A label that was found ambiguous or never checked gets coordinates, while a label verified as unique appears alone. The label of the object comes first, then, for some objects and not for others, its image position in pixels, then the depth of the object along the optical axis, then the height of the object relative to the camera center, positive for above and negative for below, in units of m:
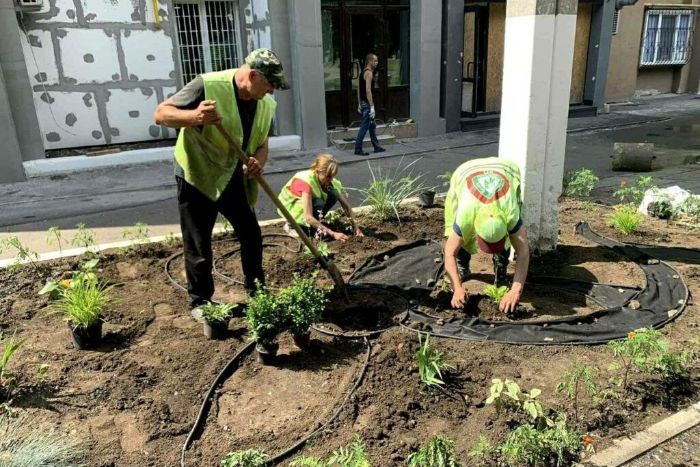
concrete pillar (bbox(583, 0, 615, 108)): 14.42 +0.25
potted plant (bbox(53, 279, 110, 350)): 3.44 -1.43
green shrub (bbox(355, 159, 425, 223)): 5.85 -1.36
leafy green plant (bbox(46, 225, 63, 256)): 5.18 -1.65
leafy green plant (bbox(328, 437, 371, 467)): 2.33 -1.64
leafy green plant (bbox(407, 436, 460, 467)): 2.36 -1.62
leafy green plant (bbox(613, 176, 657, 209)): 5.87 -1.58
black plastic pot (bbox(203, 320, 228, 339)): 3.56 -1.60
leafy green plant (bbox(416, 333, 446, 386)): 3.00 -1.59
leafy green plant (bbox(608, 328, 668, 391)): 2.91 -1.50
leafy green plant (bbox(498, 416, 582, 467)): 2.44 -1.65
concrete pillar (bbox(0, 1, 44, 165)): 8.52 -0.12
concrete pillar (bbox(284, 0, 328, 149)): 10.29 -0.01
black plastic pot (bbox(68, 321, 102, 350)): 3.48 -1.58
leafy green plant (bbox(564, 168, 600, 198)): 6.09 -1.33
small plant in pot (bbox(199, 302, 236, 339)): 3.55 -1.53
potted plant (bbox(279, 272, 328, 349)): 3.21 -1.35
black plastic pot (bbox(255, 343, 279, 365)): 3.28 -1.62
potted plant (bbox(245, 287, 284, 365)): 3.17 -1.38
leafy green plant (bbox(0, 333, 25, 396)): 2.97 -1.59
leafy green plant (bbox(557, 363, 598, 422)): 2.83 -1.66
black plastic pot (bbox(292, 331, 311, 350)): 3.36 -1.60
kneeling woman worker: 5.14 -1.18
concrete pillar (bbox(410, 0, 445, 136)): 11.59 +0.03
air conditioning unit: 8.71 +1.17
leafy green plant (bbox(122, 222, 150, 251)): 5.14 -1.54
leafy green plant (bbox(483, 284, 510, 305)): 3.81 -1.53
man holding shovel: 3.32 -0.51
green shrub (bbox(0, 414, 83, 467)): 2.34 -1.63
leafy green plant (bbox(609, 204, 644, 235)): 5.21 -1.48
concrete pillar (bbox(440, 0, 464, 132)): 11.89 +0.14
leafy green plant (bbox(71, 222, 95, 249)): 5.02 -1.56
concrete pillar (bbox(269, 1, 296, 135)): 10.34 +0.27
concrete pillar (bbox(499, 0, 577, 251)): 4.25 -0.29
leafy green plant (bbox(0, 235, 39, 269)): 4.55 -1.44
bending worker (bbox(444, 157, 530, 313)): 3.45 -0.96
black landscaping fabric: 3.54 -1.66
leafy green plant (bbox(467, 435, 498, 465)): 2.48 -1.70
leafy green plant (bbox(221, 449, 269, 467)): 2.42 -1.65
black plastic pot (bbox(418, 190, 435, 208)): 6.26 -1.44
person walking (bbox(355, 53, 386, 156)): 10.05 -0.64
